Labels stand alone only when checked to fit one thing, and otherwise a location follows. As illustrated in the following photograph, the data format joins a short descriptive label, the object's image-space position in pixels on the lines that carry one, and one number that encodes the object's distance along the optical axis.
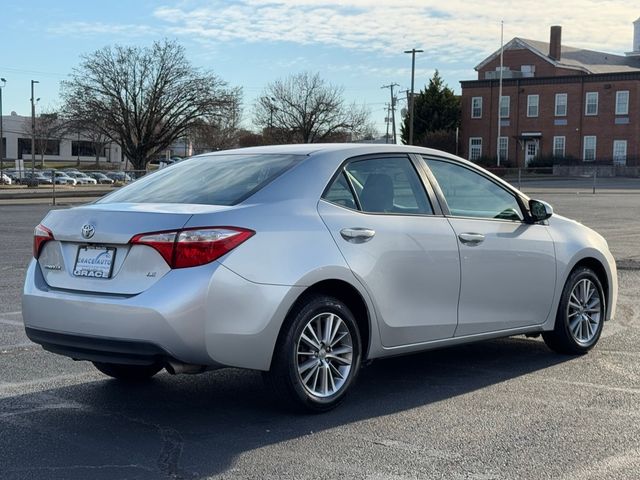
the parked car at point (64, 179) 61.01
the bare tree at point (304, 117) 68.31
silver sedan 4.74
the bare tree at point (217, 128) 57.47
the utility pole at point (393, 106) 66.88
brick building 65.75
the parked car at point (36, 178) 53.03
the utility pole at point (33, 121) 73.23
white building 109.94
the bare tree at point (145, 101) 56.47
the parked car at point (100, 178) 67.66
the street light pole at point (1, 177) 58.42
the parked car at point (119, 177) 42.12
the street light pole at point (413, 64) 57.40
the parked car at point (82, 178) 70.39
